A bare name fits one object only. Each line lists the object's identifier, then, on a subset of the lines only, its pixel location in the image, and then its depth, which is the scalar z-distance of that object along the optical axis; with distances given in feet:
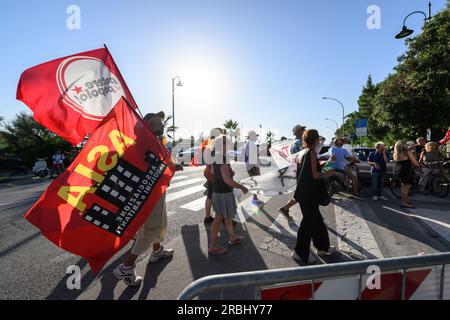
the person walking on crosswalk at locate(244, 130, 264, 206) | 22.17
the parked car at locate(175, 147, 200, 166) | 76.69
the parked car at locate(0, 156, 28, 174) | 69.56
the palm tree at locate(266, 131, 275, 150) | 337.43
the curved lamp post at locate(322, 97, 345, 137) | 124.30
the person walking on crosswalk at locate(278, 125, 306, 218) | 18.42
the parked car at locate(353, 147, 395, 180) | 30.27
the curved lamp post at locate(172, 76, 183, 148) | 92.58
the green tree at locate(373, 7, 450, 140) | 45.78
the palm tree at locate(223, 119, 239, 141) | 235.85
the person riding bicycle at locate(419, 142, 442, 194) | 24.84
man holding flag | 9.70
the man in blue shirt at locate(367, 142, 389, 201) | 24.00
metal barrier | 4.51
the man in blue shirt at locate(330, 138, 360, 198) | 22.62
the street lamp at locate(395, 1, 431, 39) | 37.32
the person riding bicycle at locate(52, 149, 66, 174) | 52.33
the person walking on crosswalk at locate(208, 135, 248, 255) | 11.91
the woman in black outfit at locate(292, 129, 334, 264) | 11.33
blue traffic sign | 62.64
